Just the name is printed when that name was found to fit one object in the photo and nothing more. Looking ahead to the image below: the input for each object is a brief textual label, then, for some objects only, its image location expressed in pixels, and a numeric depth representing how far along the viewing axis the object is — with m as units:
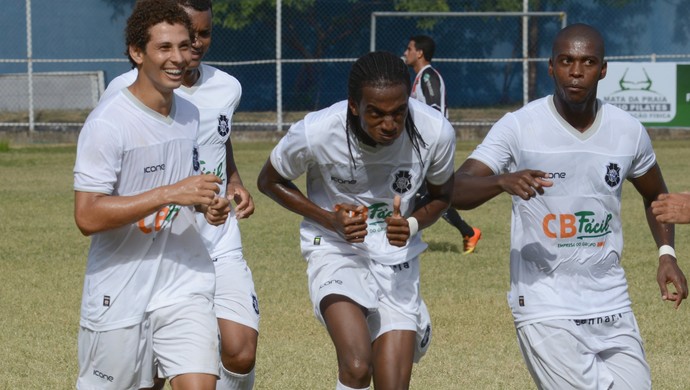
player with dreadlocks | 10.96
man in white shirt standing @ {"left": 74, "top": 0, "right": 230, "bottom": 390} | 10.03
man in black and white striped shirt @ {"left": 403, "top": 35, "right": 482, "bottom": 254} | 29.05
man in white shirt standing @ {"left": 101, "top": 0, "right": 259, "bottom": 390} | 12.13
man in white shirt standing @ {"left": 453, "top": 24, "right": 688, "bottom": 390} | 10.88
